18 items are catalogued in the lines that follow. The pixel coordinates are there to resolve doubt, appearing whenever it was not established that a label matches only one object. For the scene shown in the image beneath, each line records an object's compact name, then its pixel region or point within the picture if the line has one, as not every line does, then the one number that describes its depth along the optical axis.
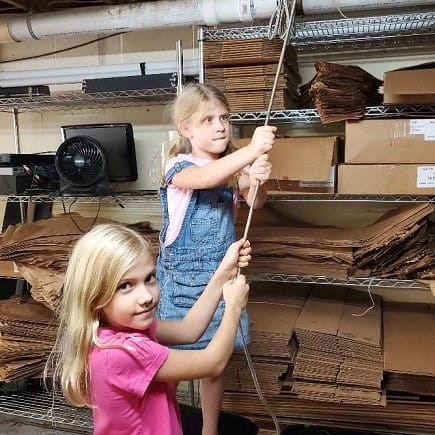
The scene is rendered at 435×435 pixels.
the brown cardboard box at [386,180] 1.66
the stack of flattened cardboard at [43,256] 1.98
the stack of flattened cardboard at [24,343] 2.04
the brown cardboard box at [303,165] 1.71
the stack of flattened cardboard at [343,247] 1.70
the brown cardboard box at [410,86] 1.58
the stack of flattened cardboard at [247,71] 1.75
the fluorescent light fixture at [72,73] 2.01
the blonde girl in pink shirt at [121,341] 0.98
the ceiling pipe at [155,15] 1.77
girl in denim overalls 1.43
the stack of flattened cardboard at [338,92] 1.66
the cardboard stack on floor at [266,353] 1.77
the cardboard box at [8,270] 2.11
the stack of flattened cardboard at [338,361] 1.70
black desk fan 2.03
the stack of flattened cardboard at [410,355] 1.65
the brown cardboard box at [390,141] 1.66
